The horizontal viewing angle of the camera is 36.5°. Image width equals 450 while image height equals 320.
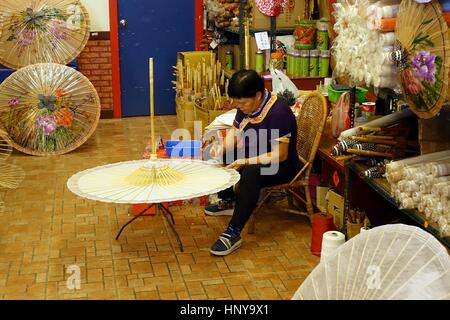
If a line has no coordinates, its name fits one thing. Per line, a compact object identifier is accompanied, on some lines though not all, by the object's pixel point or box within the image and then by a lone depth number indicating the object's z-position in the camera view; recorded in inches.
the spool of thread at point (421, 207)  123.3
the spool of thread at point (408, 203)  126.3
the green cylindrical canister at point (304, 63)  235.1
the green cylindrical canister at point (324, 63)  234.0
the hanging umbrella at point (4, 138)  228.7
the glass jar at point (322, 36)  232.7
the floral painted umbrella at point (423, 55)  104.0
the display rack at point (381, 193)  117.6
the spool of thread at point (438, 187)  118.6
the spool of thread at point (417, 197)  124.3
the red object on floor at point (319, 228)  165.9
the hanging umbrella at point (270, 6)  238.8
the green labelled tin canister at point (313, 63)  235.1
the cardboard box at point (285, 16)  244.5
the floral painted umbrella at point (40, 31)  259.4
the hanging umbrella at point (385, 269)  74.2
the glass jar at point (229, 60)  290.8
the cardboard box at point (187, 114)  262.5
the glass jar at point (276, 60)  234.2
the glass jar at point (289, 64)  238.1
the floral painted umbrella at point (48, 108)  251.0
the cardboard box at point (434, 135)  134.0
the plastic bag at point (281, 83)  207.9
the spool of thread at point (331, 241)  149.6
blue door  312.0
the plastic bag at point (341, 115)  182.4
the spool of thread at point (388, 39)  122.6
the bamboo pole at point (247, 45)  231.9
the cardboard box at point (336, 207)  171.9
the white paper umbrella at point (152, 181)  150.6
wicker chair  178.1
